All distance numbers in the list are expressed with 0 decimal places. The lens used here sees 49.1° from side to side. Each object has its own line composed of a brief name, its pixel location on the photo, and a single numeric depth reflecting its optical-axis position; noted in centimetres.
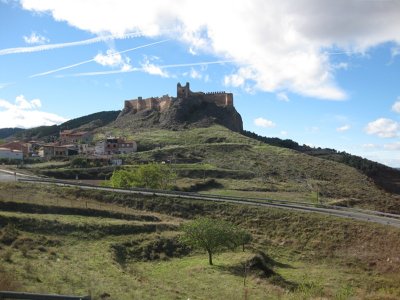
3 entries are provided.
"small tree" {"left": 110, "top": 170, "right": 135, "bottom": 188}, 7594
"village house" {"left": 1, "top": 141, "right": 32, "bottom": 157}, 13706
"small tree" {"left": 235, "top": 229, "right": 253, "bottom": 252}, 4231
